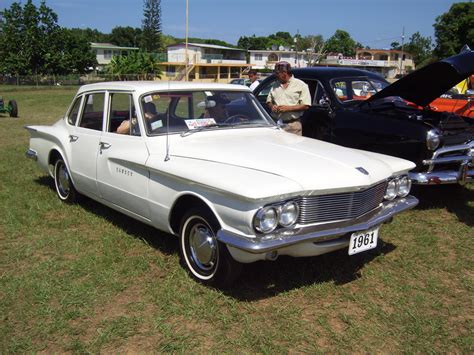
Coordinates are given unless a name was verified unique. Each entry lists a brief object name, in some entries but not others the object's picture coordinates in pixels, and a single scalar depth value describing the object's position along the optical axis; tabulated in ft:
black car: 18.28
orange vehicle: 26.48
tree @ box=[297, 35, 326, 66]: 289.53
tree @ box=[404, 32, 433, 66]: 379.80
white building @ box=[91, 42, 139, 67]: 281.43
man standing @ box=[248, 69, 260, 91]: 34.26
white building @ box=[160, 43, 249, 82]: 222.28
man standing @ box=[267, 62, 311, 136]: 20.51
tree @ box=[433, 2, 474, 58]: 179.93
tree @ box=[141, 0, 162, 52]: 244.42
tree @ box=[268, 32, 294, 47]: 414.90
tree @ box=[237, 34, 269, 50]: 416.67
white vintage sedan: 10.96
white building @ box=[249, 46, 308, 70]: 328.17
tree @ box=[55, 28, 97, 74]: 174.40
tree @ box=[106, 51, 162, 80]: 163.94
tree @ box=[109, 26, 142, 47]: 373.61
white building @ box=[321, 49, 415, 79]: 286.05
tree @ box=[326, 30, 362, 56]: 400.43
